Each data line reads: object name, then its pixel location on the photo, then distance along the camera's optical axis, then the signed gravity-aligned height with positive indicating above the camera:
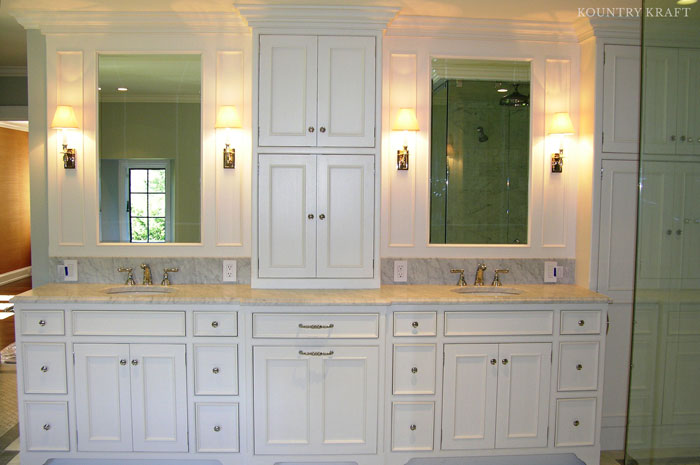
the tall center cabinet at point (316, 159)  2.96 +0.30
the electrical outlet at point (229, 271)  3.25 -0.38
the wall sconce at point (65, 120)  3.09 +0.53
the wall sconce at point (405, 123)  3.14 +0.54
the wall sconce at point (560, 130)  3.19 +0.51
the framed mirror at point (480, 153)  3.28 +0.38
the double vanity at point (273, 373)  2.79 -0.88
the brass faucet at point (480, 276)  3.28 -0.39
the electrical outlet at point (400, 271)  3.28 -0.37
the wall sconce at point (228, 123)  3.14 +0.53
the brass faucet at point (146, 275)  3.20 -0.40
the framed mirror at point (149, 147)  3.22 +0.39
